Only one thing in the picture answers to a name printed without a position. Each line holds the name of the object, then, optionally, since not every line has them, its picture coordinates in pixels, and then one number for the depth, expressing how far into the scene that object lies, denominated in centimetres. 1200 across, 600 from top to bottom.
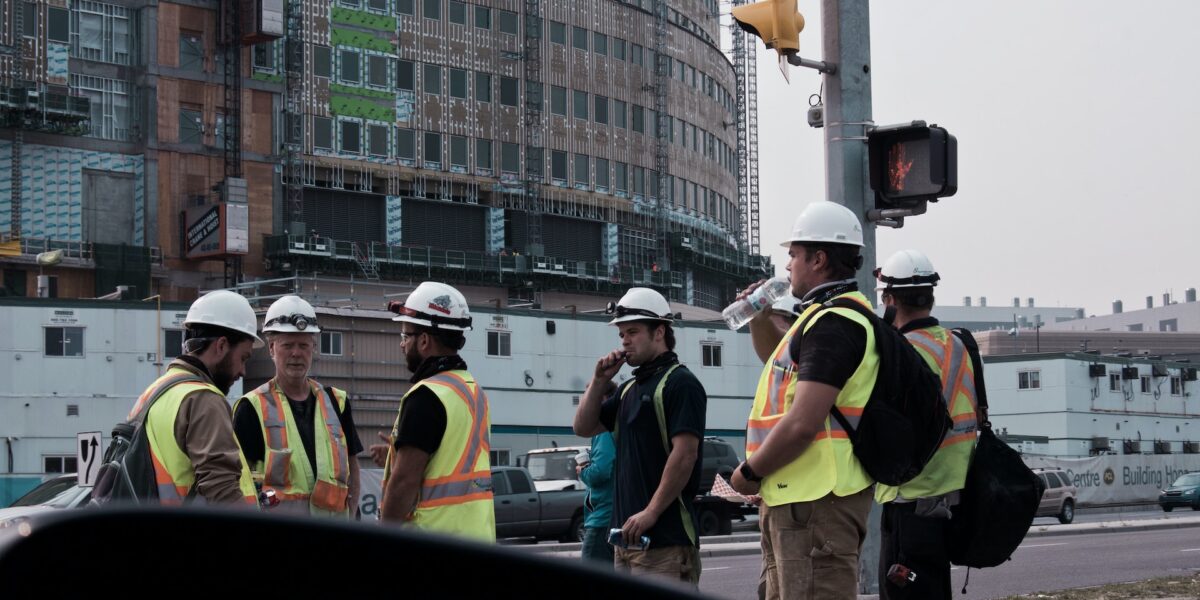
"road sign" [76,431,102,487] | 1539
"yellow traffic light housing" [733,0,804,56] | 909
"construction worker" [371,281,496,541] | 567
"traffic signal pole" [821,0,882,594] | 898
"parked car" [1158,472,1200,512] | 4544
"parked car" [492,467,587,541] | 2883
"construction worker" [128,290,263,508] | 565
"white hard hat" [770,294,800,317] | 711
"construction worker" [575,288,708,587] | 639
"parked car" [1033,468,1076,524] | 3897
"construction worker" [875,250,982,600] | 649
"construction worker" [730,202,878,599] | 518
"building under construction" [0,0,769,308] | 5831
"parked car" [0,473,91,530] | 1783
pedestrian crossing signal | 876
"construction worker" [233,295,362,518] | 694
